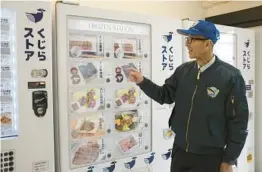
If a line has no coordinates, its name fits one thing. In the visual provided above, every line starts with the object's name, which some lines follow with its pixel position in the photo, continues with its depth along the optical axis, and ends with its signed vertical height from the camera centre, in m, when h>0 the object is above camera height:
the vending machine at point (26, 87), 1.59 -0.05
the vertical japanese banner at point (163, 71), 2.28 +0.06
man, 1.69 -0.21
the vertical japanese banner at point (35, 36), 1.66 +0.26
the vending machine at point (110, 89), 1.86 -0.07
